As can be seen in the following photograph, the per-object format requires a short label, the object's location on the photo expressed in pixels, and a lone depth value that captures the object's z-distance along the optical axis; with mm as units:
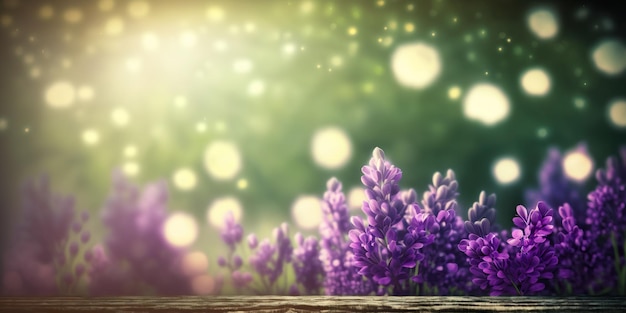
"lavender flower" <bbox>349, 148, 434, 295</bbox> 2047
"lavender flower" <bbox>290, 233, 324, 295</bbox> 2410
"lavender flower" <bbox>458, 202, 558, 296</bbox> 1979
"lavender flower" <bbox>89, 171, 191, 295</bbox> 2627
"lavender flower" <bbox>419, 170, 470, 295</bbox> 2158
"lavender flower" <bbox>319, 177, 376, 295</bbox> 2277
